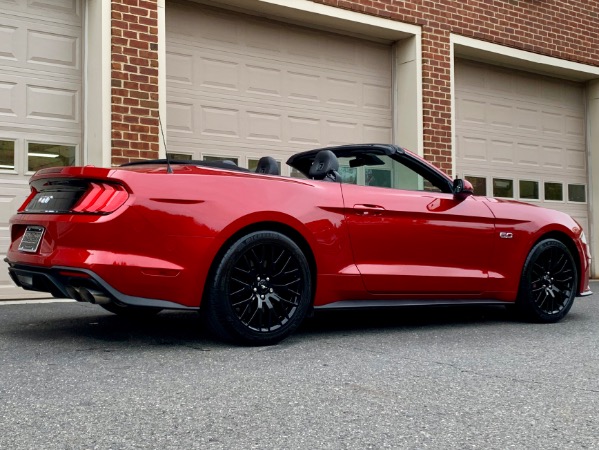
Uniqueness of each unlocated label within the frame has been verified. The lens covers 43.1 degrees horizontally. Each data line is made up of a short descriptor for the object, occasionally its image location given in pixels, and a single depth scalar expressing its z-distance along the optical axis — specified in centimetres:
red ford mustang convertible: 423
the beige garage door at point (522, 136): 1139
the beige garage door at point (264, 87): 867
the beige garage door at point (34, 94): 756
